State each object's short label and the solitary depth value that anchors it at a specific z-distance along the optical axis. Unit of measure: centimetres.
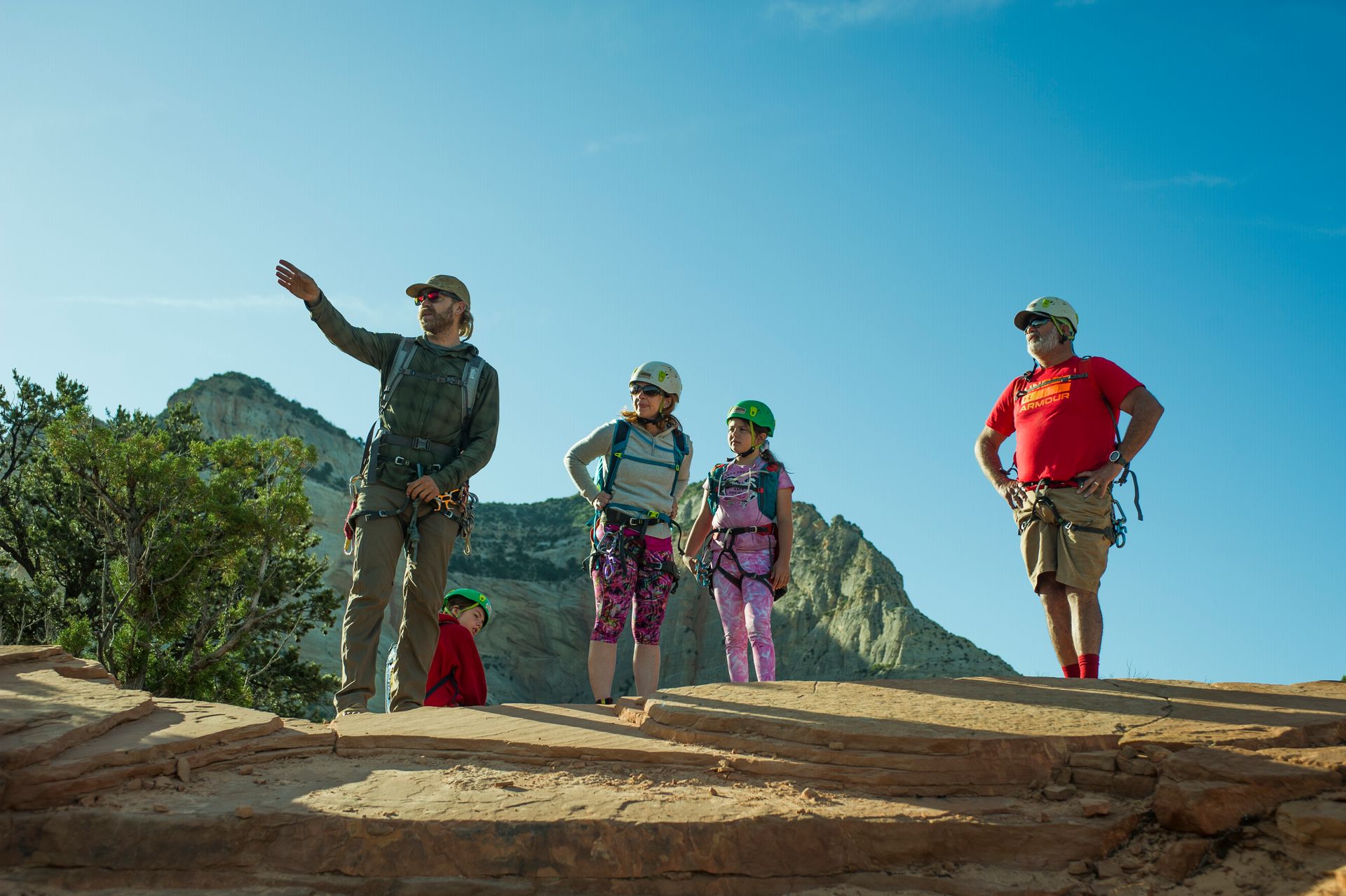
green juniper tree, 1157
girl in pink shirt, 587
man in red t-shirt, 521
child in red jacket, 571
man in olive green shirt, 506
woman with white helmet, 554
